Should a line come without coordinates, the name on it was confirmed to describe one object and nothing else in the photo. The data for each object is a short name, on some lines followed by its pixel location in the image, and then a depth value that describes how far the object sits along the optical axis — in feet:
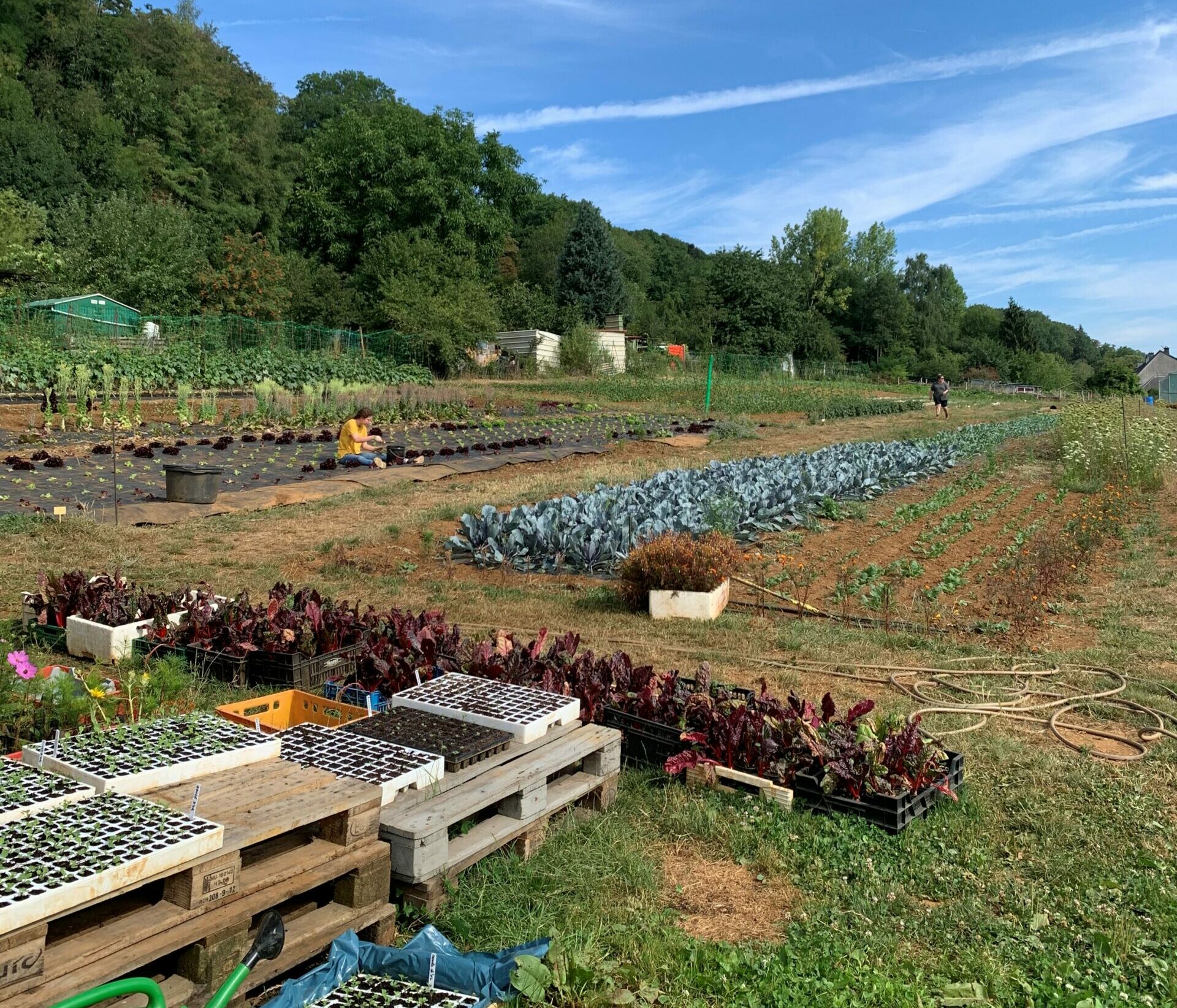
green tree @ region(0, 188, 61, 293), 109.70
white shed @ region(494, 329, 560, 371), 148.77
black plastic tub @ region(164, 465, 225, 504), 37.35
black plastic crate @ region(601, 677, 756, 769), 14.76
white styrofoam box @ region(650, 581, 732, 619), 24.21
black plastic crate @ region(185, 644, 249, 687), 17.75
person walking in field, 104.83
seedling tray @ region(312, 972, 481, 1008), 8.52
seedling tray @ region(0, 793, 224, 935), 7.06
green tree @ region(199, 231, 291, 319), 115.85
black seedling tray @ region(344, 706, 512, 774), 11.52
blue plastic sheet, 8.77
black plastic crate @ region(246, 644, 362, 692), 17.28
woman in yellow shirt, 49.21
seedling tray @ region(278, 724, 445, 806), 10.59
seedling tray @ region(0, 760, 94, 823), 8.35
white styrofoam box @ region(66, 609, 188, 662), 18.65
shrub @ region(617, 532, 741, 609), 24.25
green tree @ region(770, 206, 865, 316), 276.82
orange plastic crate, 13.83
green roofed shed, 75.46
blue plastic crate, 15.70
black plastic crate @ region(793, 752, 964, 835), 12.75
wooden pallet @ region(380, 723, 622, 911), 10.11
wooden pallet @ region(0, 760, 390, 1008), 7.11
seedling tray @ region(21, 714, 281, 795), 9.34
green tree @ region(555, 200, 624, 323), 177.99
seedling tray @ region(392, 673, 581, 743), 12.51
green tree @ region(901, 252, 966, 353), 298.56
